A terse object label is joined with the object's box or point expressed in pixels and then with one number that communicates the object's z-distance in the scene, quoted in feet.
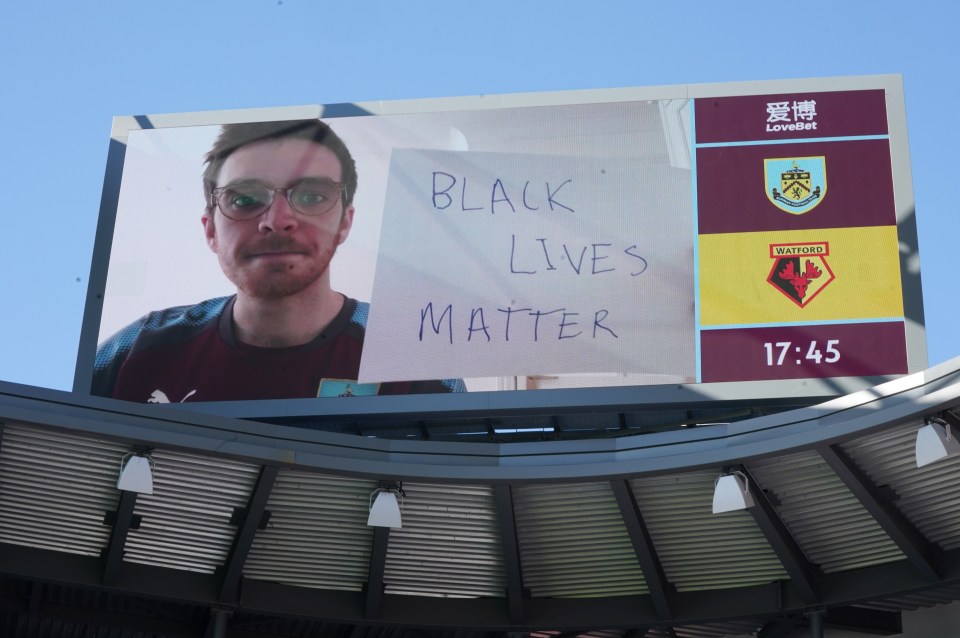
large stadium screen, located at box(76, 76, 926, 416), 40.73
